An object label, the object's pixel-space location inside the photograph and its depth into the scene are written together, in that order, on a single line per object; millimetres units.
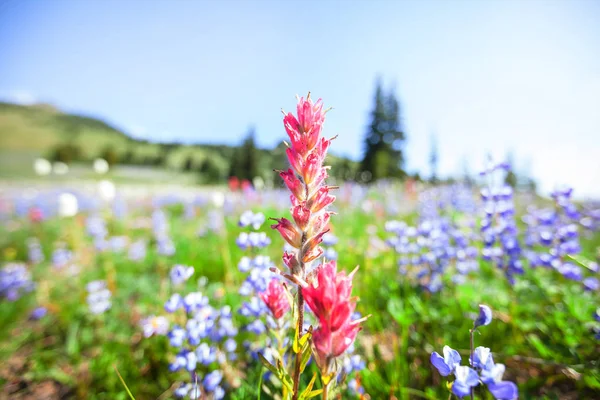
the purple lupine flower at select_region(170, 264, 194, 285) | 349
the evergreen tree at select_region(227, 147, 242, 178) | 31208
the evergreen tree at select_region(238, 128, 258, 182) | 31472
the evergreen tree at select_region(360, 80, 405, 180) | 26679
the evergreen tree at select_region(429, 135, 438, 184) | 38896
